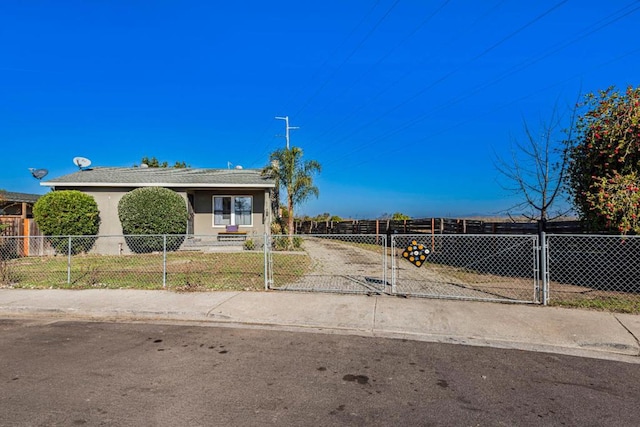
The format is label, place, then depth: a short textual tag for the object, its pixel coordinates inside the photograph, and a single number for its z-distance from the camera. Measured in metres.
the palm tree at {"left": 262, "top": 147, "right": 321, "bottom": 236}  18.17
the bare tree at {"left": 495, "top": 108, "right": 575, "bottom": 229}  11.25
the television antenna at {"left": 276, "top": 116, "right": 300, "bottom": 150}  26.73
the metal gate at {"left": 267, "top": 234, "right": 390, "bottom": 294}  8.73
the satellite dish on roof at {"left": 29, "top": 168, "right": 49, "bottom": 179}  18.44
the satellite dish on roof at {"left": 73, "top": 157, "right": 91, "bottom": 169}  18.27
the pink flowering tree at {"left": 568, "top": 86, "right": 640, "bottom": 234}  7.71
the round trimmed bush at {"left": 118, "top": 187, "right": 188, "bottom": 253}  15.20
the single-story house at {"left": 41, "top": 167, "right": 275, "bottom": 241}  16.27
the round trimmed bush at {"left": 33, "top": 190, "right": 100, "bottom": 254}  14.51
